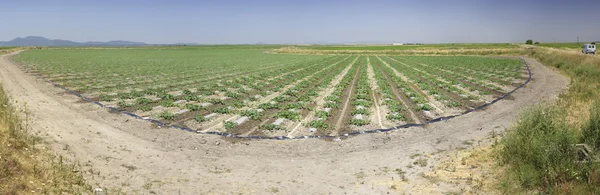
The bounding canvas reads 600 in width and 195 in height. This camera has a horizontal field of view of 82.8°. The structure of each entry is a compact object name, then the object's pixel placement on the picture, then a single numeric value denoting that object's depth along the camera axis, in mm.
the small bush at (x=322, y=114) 13702
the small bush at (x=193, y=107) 14984
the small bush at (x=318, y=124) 12172
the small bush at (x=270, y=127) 11803
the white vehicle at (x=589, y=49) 53209
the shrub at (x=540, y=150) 6434
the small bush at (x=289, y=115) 13391
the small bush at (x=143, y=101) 16278
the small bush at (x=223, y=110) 14375
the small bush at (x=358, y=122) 12508
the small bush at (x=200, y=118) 12799
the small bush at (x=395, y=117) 13336
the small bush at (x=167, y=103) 15749
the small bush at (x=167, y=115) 13163
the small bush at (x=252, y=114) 13509
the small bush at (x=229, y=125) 11883
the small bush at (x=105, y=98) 16928
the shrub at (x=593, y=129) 7504
